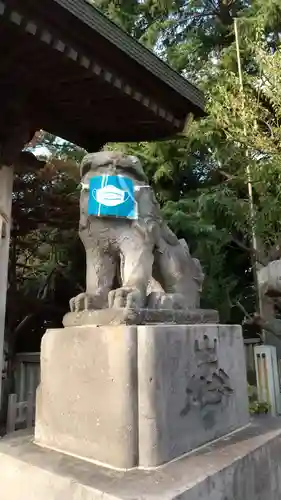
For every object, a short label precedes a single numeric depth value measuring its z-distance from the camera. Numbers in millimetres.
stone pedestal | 1674
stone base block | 1479
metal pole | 5923
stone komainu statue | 2090
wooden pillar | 3240
